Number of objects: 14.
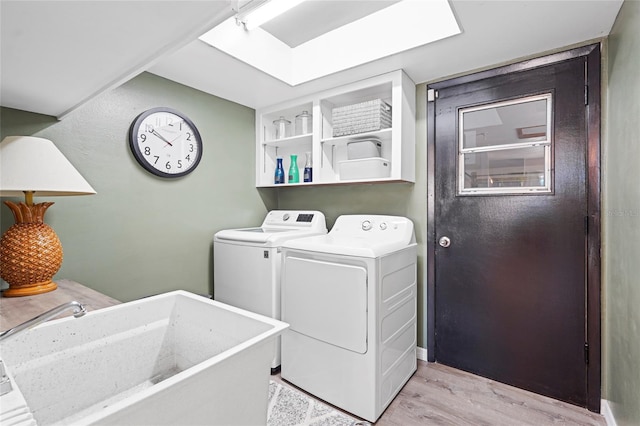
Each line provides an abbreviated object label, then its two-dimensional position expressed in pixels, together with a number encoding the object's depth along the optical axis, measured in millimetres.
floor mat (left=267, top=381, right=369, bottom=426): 1713
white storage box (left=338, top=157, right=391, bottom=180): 2305
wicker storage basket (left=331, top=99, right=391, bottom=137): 2268
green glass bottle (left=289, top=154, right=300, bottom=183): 2850
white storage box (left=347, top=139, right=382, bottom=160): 2352
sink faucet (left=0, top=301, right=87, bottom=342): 604
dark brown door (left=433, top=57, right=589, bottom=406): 1854
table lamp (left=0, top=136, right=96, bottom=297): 1192
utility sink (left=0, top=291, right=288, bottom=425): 620
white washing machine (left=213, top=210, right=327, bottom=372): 2162
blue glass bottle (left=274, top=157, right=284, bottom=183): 2914
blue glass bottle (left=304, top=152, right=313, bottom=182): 2750
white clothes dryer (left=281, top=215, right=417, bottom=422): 1738
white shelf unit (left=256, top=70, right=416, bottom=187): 2182
